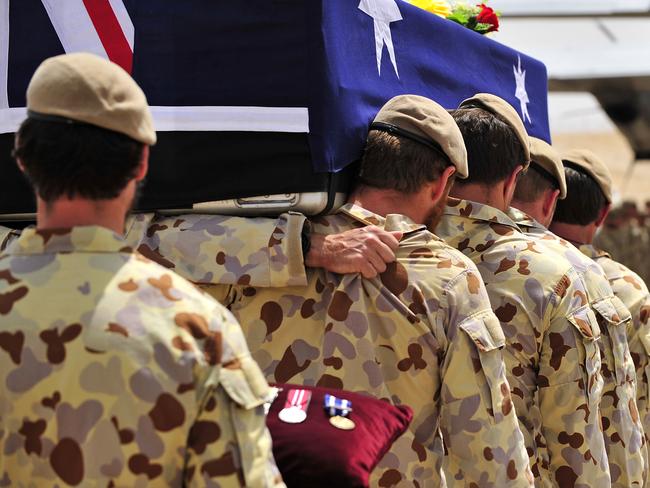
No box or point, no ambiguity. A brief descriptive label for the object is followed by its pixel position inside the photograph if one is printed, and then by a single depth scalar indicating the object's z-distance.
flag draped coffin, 6.04
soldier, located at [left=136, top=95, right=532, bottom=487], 5.80
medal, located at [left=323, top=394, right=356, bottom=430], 4.41
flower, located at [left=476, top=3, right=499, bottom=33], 8.54
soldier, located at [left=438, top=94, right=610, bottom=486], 7.02
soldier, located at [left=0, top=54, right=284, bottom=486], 3.81
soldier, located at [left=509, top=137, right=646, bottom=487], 8.04
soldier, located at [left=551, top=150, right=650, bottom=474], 9.16
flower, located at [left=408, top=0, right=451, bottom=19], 8.13
